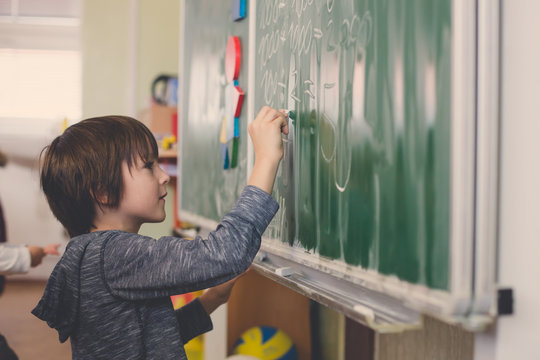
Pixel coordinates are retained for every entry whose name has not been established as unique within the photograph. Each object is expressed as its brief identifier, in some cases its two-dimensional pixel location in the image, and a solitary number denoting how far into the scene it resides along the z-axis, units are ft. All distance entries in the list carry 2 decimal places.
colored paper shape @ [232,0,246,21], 4.20
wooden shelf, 8.39
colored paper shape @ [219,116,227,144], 4.57
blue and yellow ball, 5.51
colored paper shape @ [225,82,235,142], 4.41
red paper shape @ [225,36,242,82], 4.27
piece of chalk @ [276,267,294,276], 3.32
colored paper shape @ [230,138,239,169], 4.29
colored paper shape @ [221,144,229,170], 4.50
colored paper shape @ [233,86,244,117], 4.14
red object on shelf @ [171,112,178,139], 9.77
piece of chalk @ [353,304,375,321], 2.32
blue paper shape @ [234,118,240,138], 4.27
